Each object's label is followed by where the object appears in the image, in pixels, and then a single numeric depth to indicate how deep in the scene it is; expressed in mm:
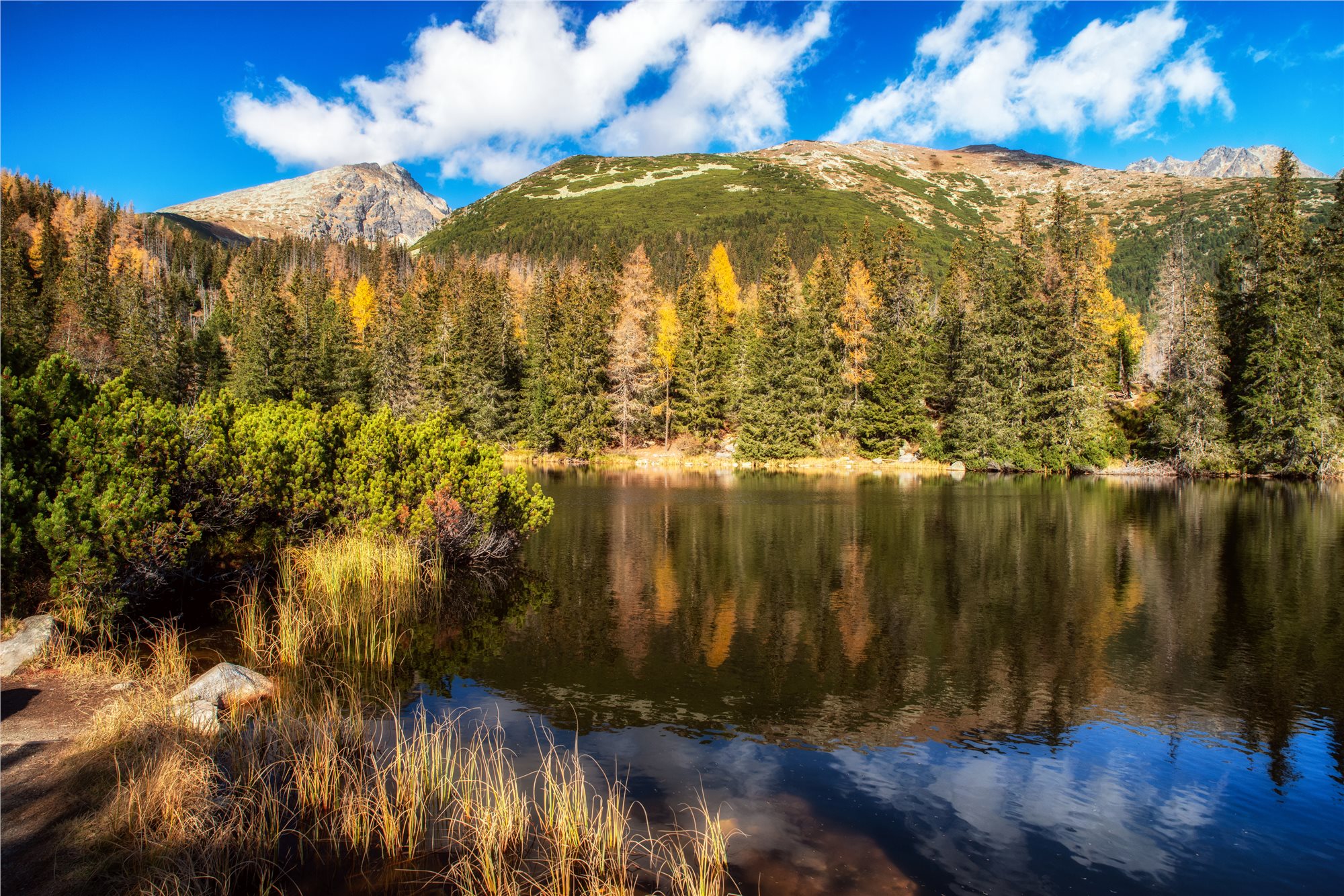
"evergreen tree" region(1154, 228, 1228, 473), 52281
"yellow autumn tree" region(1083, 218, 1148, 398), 59594
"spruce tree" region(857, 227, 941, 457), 62312
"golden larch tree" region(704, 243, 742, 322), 74812
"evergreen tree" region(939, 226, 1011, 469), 59281
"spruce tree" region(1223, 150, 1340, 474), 48312
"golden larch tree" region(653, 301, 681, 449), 67750
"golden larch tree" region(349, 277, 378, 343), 104500
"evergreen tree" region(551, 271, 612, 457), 65438
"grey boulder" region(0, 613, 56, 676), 10125
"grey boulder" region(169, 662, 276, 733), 8672
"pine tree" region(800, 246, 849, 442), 62969
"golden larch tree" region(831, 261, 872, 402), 63938
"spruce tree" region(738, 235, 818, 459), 63344
